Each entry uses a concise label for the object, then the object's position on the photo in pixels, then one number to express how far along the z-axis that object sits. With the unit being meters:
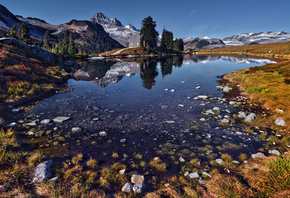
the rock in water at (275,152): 6.28
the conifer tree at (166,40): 135.15
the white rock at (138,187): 4.58
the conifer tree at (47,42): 82.84
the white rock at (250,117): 9.74
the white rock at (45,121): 9.73
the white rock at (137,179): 5.04
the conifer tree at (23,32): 68.75
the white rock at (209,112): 11.11
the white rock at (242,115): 10.21
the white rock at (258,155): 6.19
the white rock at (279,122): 8.88
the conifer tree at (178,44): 159.95
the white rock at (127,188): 4.63
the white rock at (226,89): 17.39
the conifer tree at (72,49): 87.06
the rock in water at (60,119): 9.99
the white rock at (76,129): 8.77
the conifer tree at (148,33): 118.12
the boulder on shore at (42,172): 4.84
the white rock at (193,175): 5.24
